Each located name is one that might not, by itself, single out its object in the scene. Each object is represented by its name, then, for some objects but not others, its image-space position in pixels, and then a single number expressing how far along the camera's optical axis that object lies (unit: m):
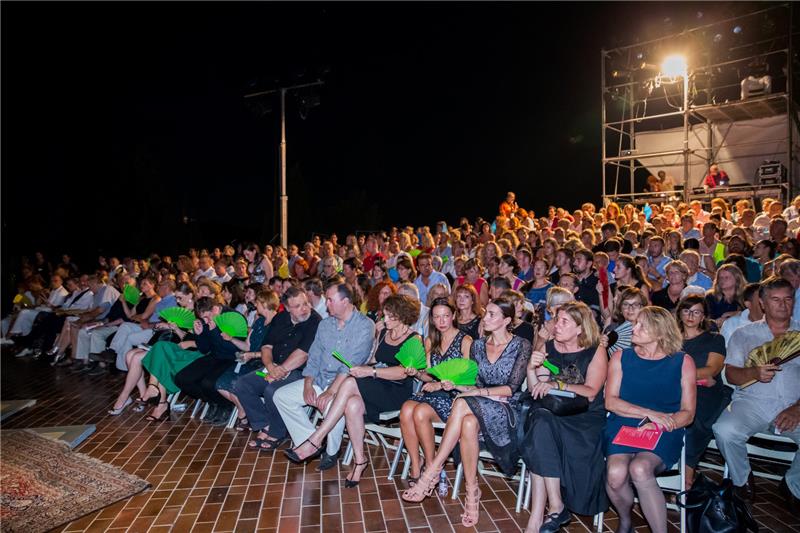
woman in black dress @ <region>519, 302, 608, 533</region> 3.48
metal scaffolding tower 14.58
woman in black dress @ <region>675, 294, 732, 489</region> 3.91
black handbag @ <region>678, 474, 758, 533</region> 3.10
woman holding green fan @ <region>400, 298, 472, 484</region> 4.13
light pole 11.04
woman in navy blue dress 3.28
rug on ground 3.90
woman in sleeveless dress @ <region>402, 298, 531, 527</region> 3.83
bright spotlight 15.52
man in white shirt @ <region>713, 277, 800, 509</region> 3.72
